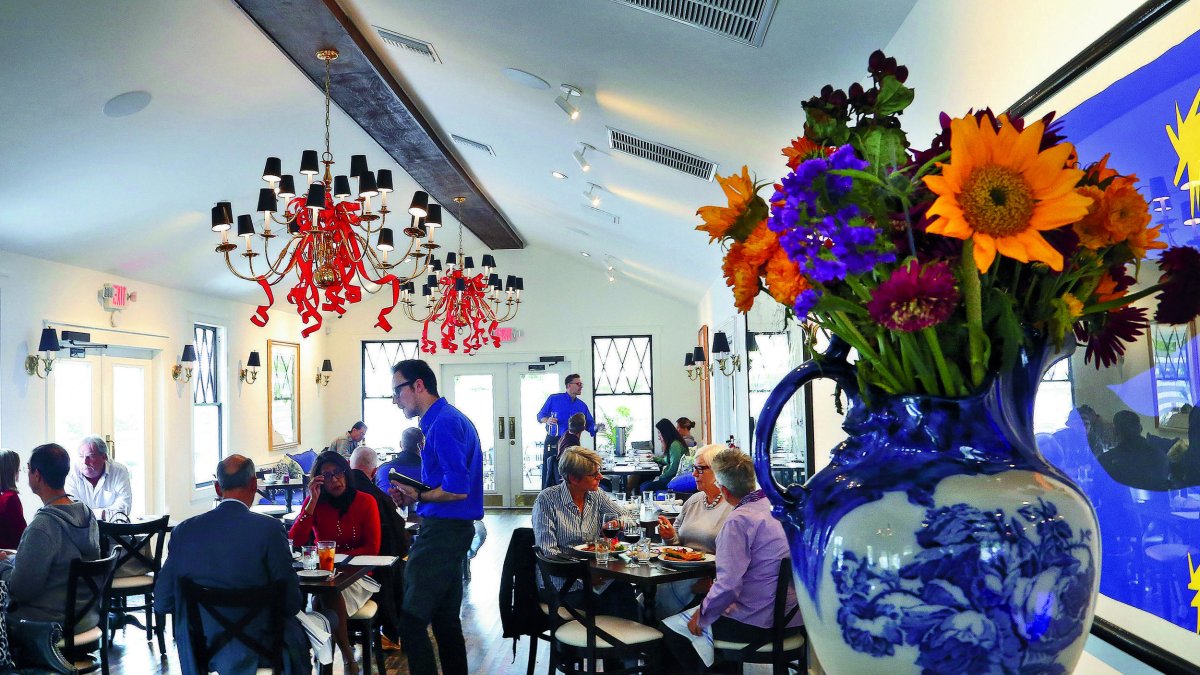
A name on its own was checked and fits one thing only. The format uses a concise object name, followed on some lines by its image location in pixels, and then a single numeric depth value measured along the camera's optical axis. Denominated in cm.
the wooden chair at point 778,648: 371
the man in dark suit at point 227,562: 357
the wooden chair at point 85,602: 436
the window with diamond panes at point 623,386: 1336
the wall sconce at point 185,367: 959
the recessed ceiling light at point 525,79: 442
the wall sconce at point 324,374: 1349
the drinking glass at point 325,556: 436
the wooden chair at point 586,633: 406
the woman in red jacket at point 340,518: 498
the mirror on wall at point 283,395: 1202
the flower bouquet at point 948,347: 84
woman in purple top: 367
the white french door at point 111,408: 789
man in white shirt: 664
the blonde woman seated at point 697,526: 473
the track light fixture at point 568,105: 442
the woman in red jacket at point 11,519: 526
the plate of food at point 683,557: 419
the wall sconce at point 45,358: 727
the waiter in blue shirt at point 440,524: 430
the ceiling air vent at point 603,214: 796
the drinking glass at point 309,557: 442
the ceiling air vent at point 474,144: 715
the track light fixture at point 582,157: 567
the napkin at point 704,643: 388
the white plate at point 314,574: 422
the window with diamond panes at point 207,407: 1020
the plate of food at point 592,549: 451
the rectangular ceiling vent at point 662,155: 470
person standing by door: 1107
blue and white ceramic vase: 85
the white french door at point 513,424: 1333
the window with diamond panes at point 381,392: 1374
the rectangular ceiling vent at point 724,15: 267
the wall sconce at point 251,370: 1114
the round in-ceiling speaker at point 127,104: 556
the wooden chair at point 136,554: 561
